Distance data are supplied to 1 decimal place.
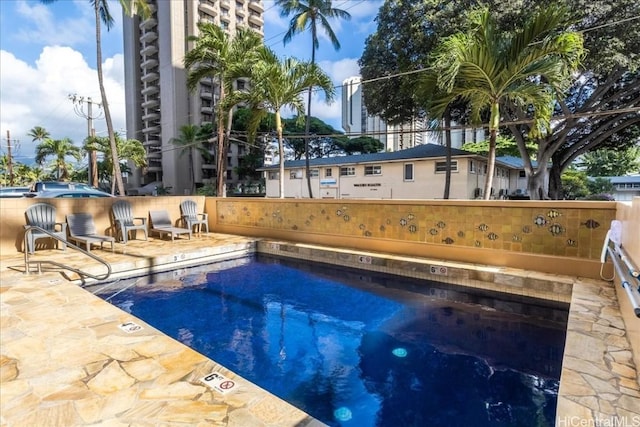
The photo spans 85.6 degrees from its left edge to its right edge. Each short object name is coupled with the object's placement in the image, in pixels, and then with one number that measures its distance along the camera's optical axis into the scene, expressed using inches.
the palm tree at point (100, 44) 515.8
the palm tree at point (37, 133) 1406.3
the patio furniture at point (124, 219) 332.4
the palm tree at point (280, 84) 351.2
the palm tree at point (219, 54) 462.2
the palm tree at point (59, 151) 1278.3
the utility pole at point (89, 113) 928.3
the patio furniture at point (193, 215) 395.5
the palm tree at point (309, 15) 847.7
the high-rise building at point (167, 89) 1676.9
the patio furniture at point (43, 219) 282.9
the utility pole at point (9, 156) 1288.1
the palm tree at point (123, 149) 1054.1
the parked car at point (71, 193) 474.3
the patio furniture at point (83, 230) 288.8
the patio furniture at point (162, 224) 351.5
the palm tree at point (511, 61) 243.0
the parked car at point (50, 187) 512.1
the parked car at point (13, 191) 562.9
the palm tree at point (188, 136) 1307.5
